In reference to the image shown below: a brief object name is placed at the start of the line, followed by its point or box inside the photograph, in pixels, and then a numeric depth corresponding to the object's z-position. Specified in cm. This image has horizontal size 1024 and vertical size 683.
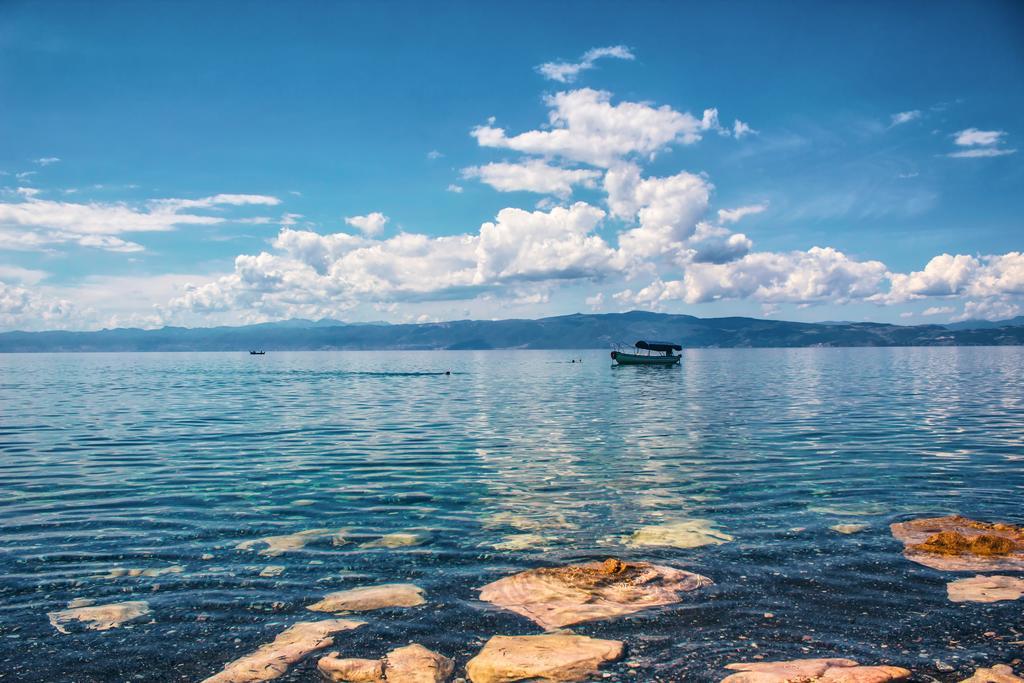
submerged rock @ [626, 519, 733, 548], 1565
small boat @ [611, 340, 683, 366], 13712
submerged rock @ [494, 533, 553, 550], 1554
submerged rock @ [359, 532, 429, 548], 1583
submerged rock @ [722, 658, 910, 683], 852
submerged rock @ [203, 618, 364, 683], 909
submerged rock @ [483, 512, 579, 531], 1733
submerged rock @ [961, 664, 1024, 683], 861
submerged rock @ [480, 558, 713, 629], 1136
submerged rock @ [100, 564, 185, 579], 1348
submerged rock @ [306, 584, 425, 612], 1173
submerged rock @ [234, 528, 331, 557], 1525
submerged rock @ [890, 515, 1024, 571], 1367
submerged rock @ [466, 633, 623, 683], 903
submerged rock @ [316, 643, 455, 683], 898
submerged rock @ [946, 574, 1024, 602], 1176
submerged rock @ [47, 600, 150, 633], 1095
